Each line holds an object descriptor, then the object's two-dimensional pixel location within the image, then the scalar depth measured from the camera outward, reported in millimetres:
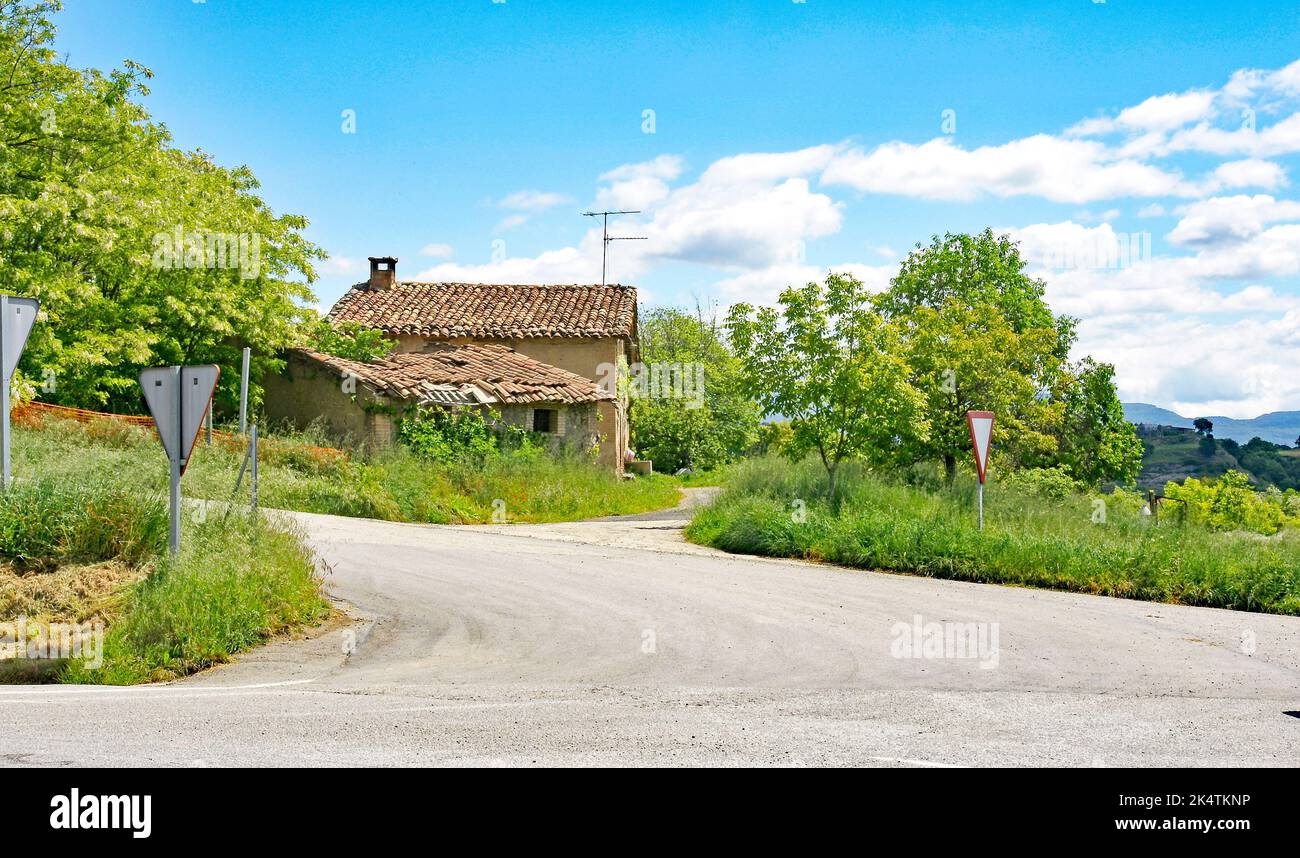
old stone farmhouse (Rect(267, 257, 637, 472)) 29266
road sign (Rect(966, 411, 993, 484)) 17422
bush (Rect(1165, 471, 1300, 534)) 21562
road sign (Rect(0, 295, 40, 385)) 11273
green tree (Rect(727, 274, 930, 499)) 21750
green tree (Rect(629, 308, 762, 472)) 47688
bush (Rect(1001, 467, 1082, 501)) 24688
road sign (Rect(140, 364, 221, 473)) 10250
